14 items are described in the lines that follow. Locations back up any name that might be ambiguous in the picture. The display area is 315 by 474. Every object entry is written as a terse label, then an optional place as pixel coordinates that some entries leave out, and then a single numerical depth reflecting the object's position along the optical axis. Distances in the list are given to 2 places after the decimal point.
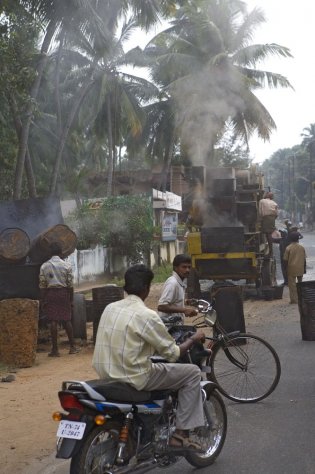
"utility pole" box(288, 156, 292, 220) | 85.78
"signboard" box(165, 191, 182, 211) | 30.28
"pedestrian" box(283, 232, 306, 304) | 13.41
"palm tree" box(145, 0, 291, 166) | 26.11
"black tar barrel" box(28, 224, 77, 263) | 10.04
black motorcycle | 3.74
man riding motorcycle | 4.02
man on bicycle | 5.95
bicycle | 5.96
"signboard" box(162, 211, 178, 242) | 27.62
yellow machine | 14.09
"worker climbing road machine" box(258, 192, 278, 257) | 14.52
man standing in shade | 9.09
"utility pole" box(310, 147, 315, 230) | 68.06
